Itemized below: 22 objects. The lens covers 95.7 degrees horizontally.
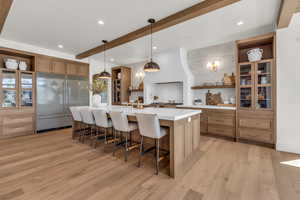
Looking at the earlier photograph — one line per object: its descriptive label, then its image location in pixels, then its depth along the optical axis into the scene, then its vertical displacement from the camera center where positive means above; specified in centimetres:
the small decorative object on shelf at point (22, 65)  409 +106
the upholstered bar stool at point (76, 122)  354 -67
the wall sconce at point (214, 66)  437 +110
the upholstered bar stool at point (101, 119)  284 -40
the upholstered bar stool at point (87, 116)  317 -38
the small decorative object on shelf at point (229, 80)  401 +58
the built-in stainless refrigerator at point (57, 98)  439 +7
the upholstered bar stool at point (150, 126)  203 -41
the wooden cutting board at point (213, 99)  437 +1
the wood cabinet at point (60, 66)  443 +121
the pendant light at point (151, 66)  294 +73
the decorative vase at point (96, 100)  380 +0
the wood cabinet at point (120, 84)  643 +76
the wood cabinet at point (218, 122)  354 -63
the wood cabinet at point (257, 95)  303 +10
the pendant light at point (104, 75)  393 +72
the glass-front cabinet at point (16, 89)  382 +34
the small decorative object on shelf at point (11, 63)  390 +107
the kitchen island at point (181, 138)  199 -65
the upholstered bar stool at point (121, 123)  244 -42
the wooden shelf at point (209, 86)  399 +40
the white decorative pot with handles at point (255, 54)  318 +106
